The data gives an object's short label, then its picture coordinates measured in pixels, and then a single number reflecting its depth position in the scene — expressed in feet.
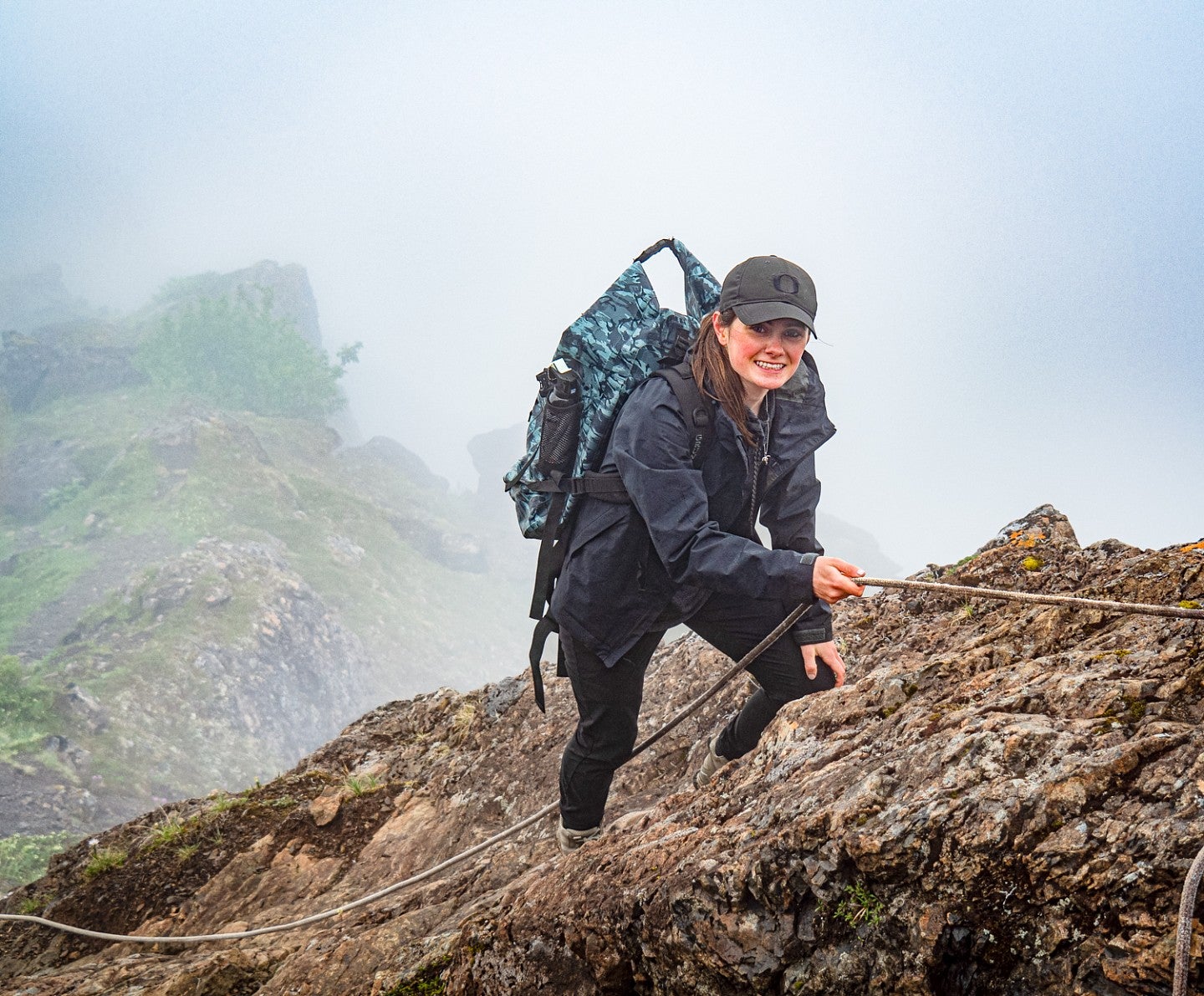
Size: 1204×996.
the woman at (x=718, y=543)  11.58
